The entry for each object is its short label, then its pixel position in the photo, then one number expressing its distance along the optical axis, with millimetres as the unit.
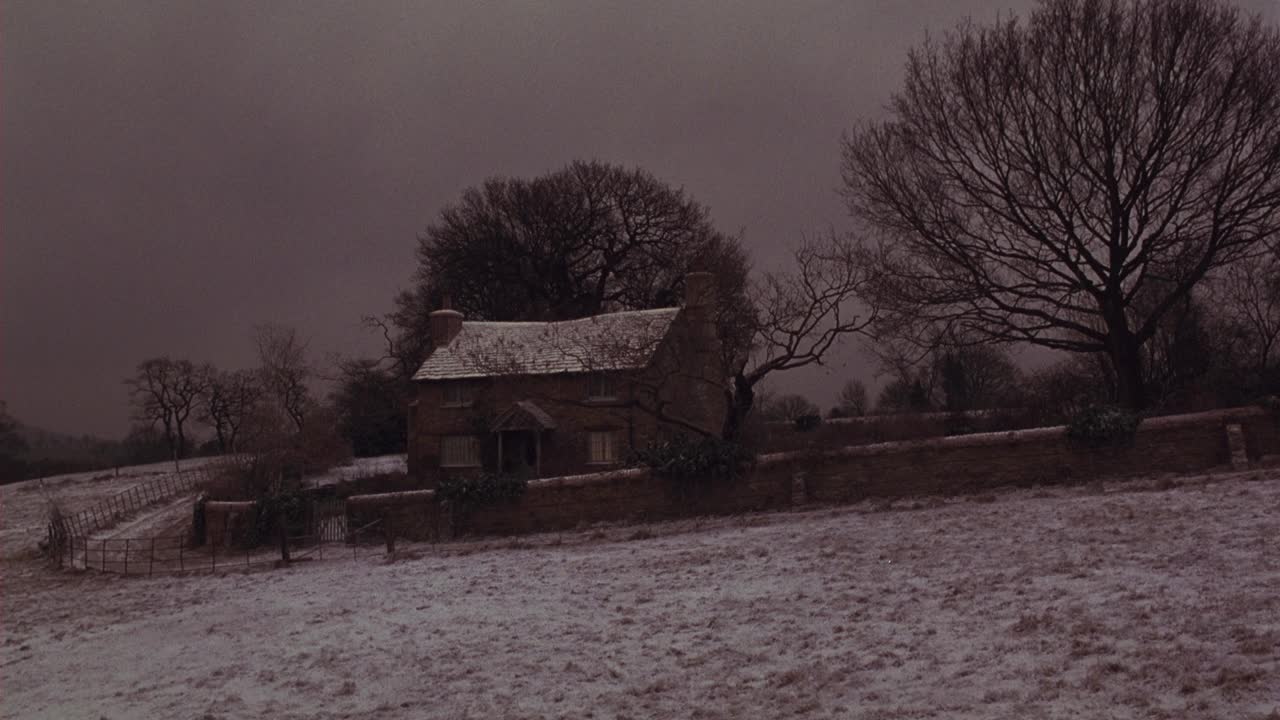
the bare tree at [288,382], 44156
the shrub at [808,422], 41372
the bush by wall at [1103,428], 20656
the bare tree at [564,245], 52000
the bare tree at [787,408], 58625
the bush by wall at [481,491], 24031
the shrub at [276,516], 26719
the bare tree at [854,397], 74162
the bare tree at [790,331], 25781
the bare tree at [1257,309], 34906
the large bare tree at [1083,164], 22953
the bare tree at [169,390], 62906
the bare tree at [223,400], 57719
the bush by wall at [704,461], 22516
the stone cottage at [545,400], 33469
